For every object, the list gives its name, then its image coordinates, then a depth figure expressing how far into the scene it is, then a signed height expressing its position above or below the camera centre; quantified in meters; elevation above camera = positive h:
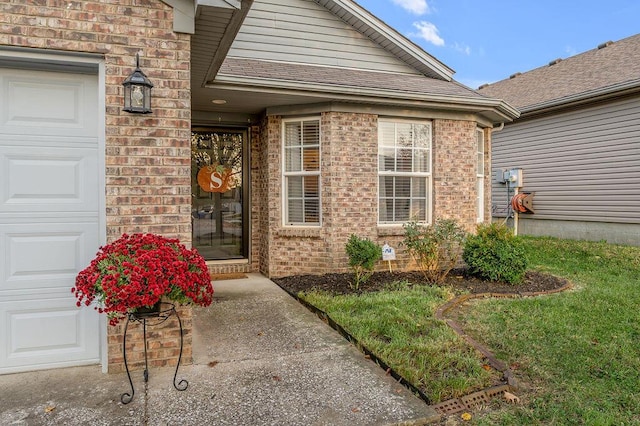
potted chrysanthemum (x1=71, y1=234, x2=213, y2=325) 2.64 -0.43
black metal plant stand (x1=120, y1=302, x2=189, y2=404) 2.83 -0.87
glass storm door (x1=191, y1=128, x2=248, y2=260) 7.43 +0.28
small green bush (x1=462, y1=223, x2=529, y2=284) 6.52 -0.72
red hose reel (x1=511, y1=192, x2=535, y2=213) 12.30 +0.17
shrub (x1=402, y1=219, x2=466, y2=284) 6.51 -0.56
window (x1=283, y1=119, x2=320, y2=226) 7.11 +0.60
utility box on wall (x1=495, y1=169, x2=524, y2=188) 12.64 +0.91
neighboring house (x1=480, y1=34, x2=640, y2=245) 9.86 +1.61
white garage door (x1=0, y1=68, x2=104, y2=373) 3.25 -0.03
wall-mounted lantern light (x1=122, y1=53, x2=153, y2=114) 3.15 +0.87
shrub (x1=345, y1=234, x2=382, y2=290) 6.29 -0.68
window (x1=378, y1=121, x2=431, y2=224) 7.33 +0.64
